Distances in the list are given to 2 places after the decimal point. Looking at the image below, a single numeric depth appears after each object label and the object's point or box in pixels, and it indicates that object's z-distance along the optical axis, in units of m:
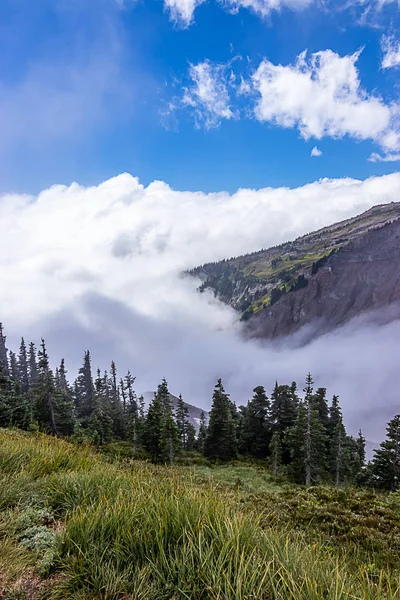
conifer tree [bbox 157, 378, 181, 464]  43.19
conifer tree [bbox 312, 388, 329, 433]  52.38
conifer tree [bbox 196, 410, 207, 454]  61.02
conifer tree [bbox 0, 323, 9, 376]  112.86
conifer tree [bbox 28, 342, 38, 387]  100.50
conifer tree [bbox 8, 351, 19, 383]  100.28
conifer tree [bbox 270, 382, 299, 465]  52.56
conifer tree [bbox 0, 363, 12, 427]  36.28
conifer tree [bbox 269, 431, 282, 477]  39.75
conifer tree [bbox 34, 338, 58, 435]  45.19
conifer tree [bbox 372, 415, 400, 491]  34.88
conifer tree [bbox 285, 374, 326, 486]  35.38
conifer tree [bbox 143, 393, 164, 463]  48.17
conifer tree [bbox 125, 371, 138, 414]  85.71
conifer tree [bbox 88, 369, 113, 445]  53.38
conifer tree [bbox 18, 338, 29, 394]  100.19
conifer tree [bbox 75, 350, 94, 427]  80.81
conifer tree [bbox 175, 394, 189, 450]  58.97
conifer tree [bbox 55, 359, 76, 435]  46.93
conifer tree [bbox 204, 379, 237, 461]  50.16
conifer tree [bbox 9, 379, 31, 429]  41.42
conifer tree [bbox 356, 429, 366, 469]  61.40
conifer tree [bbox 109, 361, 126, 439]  70.50
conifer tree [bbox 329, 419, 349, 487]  41.41
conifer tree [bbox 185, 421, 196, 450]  69.06
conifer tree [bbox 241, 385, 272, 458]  55.41
